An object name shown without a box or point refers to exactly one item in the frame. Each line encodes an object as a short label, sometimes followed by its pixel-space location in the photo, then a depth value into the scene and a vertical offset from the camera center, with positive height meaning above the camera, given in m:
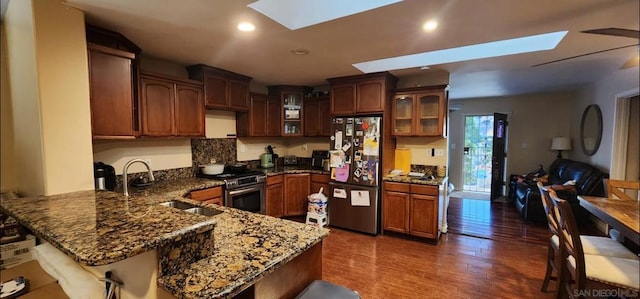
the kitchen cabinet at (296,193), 4.15 -0.90
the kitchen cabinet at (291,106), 4.49 +0.53
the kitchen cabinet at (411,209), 3.35 -0.96
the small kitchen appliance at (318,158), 4.50 -0.37
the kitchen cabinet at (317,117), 4.42 +0.33
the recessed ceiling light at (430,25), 2.03 +0.88
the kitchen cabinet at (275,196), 3.89 -0.90
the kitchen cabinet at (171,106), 2.75 +0.34
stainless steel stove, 3.23 -0.69
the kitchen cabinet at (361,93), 3.61 +0.63
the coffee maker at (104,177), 2.28 -0.36
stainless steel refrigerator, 3.61 -0.52
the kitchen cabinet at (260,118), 4.03 +0.29
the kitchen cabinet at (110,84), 2.12 +0.44
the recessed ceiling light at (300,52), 2.71 +0.89
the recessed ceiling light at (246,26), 2.08 +0.89
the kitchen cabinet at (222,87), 3.32 +0.67
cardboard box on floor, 1.25 -0.75
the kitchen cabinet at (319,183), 4.11 -0.73
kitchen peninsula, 0.89 -0.45
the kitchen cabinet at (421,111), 3.54 +0.36
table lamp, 4.40 -0.13
